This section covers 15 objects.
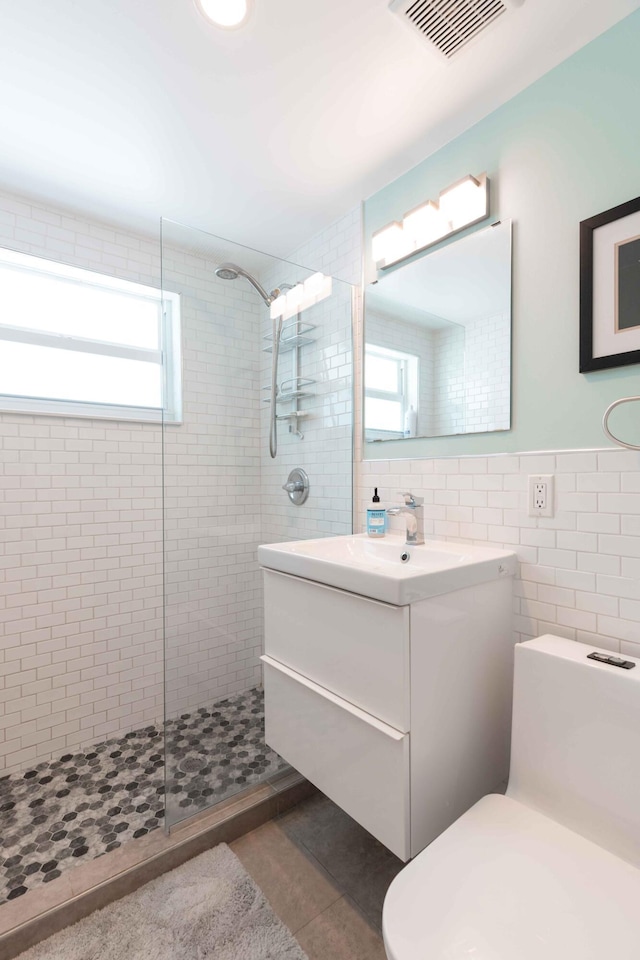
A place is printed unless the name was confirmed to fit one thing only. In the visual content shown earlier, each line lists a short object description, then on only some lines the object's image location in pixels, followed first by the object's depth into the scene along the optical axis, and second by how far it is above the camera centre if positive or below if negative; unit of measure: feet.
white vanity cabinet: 3.94 -2.18
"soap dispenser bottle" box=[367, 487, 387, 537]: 6.24 -0.68
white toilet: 2.75 -2.73
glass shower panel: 5.80 -0.02
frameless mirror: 5.19 +1.60
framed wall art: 4.10 +1.66
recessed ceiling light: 4.05 +4.07
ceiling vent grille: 4.06 +4.06
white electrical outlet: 4.66 -0.26
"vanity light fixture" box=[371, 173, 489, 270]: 5.30 +3.11
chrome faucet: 5.69 -0.57
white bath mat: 4.17 -4.31
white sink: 3.94 -0.96
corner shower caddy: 6.70 +1.32
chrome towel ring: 3.83 +0.38
